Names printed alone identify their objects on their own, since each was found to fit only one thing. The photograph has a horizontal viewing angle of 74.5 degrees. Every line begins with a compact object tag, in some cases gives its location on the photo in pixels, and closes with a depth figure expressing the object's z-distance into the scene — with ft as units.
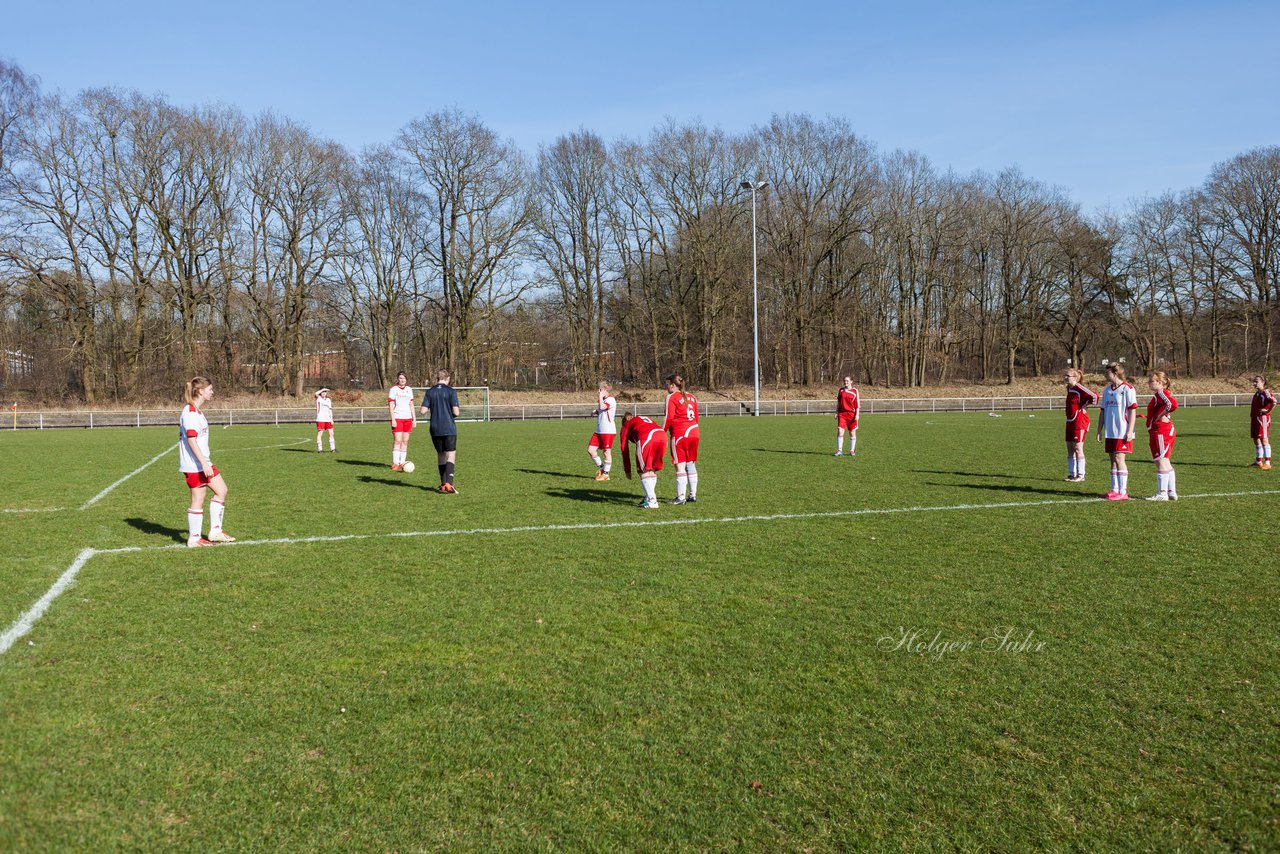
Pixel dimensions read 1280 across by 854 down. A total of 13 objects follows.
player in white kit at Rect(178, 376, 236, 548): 27.61
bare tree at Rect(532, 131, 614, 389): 176.76
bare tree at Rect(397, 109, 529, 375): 163.94
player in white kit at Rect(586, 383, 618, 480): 44.11
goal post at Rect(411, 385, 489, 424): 136.98
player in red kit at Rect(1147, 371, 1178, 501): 37.70
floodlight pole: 124.77
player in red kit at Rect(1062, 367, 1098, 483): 43.96
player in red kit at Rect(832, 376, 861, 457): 59.57
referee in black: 42.29
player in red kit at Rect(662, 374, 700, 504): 35.70
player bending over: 35.35
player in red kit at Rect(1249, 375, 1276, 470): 51.31
